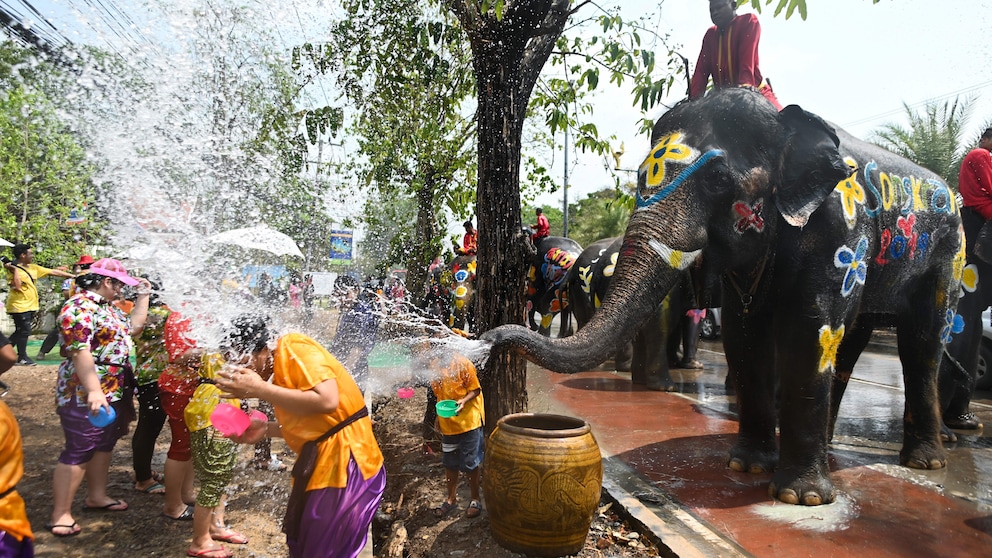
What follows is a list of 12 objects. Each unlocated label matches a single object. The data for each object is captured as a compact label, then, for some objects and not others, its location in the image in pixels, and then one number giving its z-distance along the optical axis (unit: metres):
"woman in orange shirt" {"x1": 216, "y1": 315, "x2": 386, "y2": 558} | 2.66
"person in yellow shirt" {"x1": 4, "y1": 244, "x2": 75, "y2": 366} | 9.71
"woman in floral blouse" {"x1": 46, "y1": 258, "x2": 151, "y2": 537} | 4.23
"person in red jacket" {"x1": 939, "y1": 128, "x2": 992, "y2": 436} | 6.70
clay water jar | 3.60
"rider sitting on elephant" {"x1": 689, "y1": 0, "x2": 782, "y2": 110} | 4.83
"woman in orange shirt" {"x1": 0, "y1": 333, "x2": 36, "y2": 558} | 2.59
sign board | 7.91
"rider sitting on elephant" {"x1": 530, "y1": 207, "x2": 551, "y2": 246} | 12.60
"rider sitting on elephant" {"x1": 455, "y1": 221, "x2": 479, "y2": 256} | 10.15
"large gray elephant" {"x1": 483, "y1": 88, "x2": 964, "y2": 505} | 4.01
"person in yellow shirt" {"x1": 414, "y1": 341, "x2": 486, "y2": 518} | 4.59
